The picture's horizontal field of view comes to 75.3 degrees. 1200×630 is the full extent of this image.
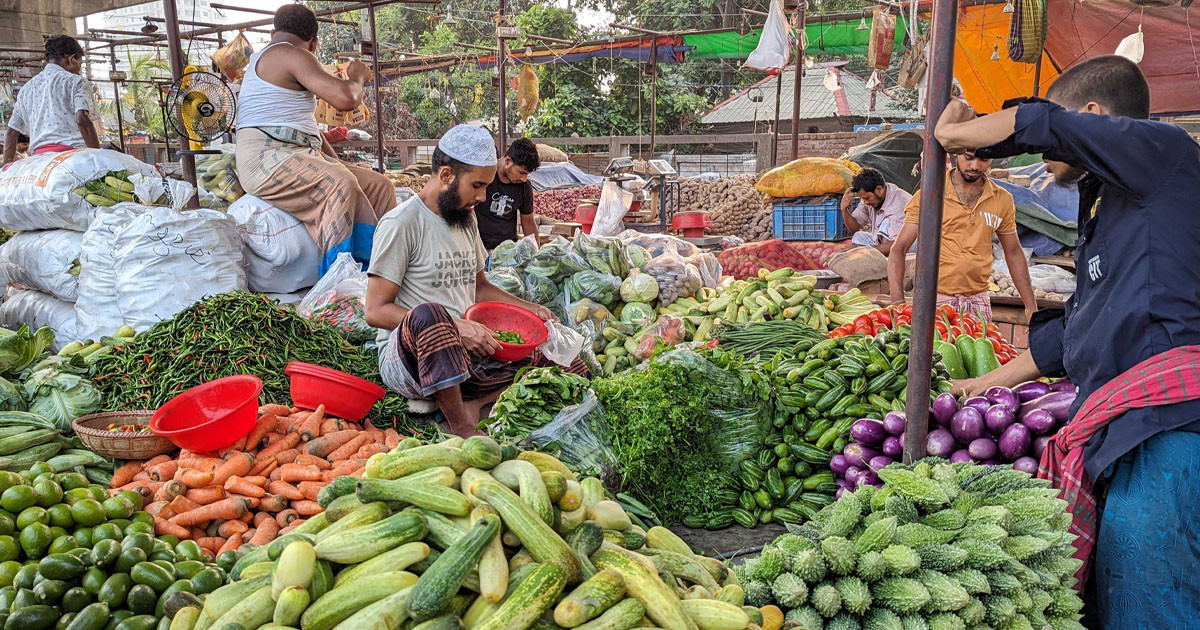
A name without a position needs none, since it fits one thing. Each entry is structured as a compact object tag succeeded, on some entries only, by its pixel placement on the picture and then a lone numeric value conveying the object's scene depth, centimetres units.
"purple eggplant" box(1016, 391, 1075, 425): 283
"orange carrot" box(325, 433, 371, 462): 339
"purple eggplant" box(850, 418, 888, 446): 329
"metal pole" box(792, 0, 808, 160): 1014
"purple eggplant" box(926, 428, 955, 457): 302
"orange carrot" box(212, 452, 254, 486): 309
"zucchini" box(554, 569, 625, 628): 150
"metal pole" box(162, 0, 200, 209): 581
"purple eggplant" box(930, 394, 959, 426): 305
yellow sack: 980
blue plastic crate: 951
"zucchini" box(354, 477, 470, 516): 171
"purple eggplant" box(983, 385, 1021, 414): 295
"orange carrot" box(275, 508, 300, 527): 308
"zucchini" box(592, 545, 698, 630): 157
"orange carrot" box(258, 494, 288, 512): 311
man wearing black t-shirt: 631
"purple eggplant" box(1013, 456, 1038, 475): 281
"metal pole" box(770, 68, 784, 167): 1322
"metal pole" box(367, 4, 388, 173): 1011
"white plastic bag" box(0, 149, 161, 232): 547
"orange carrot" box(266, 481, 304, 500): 314
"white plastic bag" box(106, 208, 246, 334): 470
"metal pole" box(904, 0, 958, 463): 237
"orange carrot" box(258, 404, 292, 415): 337
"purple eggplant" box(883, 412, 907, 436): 323
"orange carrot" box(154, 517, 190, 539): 286
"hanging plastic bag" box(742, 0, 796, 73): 979
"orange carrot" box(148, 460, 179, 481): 314
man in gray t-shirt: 366
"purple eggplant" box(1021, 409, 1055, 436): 282
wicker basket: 321
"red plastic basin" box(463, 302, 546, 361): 448
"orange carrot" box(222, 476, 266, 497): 307
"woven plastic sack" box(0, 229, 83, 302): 548
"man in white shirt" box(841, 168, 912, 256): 781
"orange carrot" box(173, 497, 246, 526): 294
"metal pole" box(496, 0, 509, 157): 1022
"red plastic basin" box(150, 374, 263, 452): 312
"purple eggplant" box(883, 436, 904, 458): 321
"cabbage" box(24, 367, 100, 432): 363
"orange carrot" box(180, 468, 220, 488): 300
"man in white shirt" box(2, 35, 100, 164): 658
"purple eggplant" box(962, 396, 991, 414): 298
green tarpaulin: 1296
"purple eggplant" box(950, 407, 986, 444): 294
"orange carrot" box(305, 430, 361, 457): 338
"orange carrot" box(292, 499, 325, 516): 311
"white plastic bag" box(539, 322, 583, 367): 454
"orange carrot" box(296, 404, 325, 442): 342
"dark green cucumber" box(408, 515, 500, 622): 146
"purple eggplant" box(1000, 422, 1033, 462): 285
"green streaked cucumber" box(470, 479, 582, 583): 158
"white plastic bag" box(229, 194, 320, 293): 528
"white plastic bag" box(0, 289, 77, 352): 530
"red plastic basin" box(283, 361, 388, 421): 356
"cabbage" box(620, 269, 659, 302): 592
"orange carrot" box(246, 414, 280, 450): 329
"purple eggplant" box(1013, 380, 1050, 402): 298
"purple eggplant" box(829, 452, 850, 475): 345
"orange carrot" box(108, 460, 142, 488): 316
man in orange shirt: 491
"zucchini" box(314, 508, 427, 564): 163
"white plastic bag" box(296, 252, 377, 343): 457
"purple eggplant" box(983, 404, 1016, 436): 291
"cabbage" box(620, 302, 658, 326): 575
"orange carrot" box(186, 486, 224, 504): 300
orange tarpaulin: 1061
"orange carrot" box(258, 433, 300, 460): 327
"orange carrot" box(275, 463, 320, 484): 319
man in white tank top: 504
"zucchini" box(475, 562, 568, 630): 146
